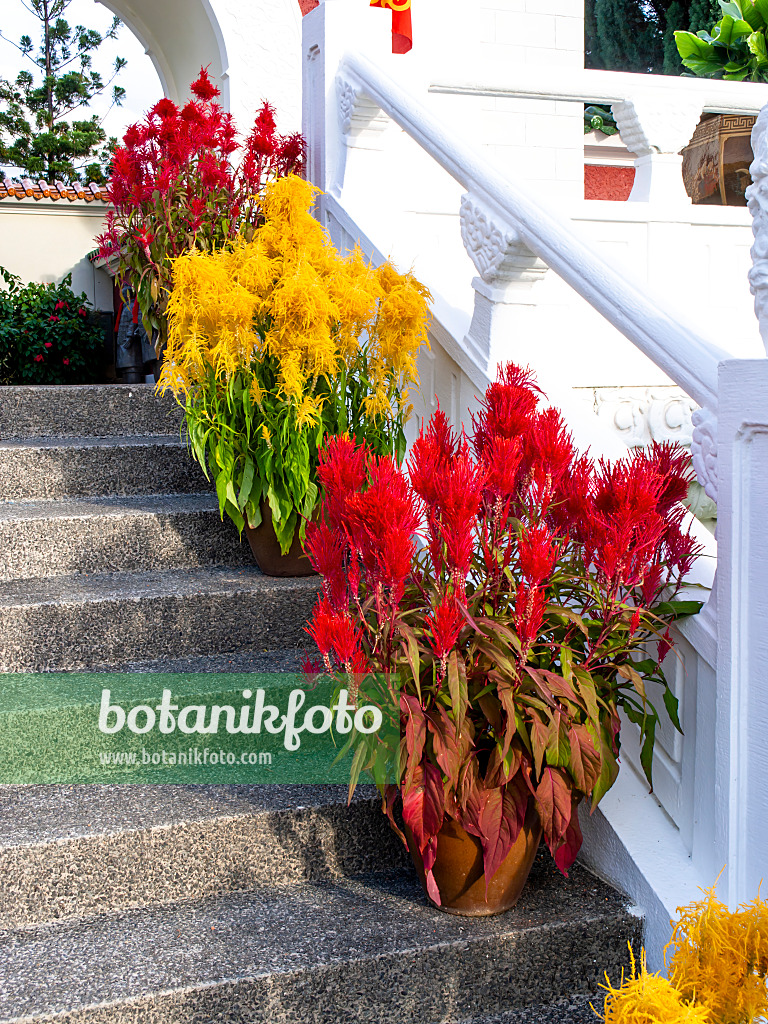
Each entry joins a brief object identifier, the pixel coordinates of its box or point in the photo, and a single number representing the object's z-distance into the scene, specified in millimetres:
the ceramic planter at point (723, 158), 4395
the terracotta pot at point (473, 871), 1656
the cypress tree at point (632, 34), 15117
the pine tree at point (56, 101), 18266
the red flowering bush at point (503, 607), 1472
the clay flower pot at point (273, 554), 2580
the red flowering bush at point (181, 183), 3488
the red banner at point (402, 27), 4414
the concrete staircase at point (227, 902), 1534
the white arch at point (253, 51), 5777
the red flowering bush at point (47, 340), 7188
